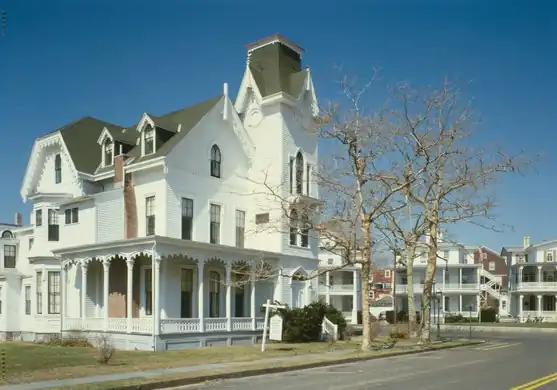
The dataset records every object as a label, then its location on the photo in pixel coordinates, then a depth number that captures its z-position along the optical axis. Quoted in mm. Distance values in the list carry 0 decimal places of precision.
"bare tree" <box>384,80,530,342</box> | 29734
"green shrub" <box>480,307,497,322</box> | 71875
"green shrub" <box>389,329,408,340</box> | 34906
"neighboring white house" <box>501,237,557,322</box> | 77812
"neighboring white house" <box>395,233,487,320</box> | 79625
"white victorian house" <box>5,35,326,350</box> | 28500
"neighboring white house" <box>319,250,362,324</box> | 69606
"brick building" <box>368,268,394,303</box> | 94000
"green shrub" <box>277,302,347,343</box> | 29969
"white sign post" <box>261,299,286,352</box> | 26359
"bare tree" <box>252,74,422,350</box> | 25922
